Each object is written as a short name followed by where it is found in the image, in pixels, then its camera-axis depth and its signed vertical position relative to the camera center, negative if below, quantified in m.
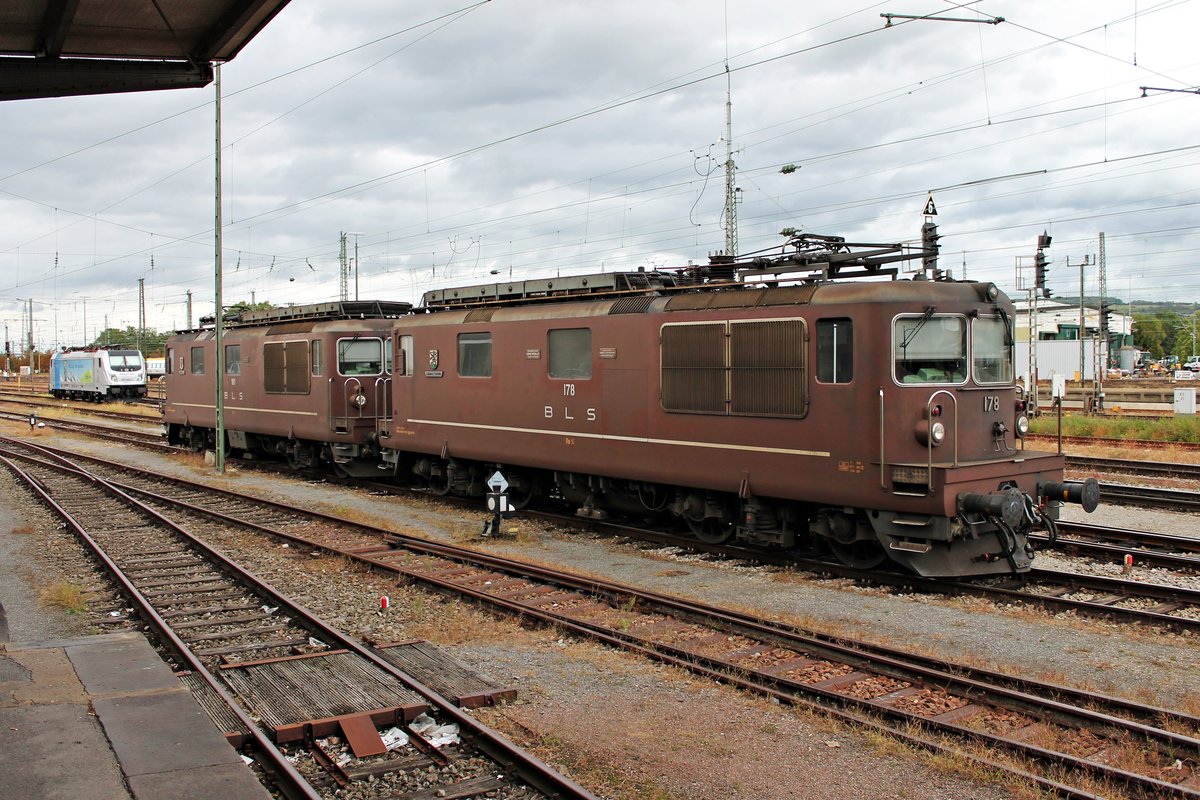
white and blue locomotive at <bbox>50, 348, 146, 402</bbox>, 52.06 +0.82
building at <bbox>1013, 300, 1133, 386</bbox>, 57.89 +2.36
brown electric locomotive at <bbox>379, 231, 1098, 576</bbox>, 10.05 -0.34
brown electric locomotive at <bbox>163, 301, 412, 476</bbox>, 19.75 +0.09
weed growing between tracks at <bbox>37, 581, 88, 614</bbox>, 10.03 -2.20
